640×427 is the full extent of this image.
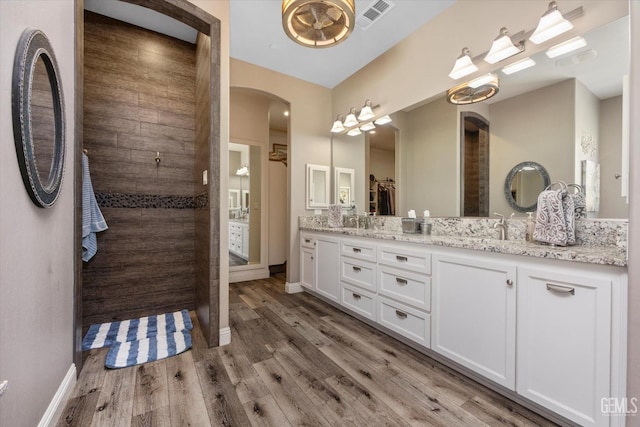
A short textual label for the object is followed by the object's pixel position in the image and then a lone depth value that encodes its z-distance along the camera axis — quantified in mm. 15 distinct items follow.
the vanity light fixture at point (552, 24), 1635
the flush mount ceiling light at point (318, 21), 1576
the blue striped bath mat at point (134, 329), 2166
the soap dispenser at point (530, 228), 1718
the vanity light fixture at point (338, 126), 3527
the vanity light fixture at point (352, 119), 3357
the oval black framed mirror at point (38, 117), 987
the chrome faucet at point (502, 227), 1947
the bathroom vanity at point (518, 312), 1162
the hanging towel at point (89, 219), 2256
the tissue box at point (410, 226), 2580
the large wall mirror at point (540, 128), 1551
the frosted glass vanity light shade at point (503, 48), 1875
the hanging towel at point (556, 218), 1521
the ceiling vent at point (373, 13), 2270
